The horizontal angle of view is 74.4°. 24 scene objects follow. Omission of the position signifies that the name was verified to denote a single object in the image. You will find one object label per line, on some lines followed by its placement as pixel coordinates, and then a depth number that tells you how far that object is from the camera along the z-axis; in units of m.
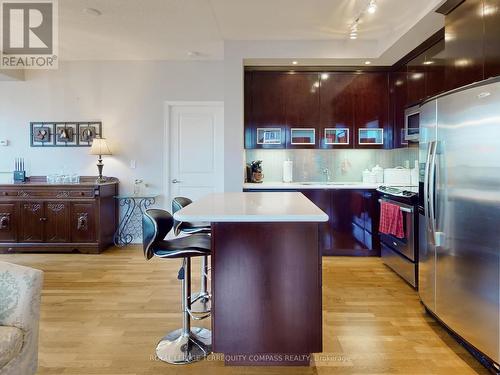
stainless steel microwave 3.40
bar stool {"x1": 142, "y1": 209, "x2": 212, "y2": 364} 2.00
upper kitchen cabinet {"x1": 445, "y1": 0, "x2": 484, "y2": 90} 2.36
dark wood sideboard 4.50
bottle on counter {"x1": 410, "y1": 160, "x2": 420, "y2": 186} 4.19
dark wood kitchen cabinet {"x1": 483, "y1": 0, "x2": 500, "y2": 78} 2.18
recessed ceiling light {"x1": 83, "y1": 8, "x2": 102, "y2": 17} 3.43
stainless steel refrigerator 1.84
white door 5.08
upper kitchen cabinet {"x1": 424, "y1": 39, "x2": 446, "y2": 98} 3.28
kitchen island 1.92
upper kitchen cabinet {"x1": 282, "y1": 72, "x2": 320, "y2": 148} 4.51
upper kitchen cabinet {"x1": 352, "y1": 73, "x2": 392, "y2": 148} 4.52
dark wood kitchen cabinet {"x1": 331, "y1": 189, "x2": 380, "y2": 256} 4.26
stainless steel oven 3.16
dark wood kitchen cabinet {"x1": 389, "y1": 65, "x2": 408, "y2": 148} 4.16
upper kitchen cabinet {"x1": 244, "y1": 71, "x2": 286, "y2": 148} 4.52
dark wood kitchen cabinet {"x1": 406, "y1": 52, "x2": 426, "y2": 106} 3.70
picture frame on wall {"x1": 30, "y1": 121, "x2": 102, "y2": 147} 5.01
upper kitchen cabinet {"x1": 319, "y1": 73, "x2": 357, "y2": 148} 4.52
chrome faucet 4.91
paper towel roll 4.77
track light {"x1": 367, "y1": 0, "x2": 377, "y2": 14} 3.06
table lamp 4.76
